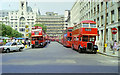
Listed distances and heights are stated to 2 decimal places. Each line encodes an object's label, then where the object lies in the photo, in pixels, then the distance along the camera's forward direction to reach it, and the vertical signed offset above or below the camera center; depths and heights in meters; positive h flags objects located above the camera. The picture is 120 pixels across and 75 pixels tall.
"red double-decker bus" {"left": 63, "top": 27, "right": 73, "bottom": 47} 34.19 +0.26
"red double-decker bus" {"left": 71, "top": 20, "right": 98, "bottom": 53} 20.11 +0.41
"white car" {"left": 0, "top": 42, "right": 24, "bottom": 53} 21.02 -1.17
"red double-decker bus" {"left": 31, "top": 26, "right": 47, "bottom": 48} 32.03 +0.25
